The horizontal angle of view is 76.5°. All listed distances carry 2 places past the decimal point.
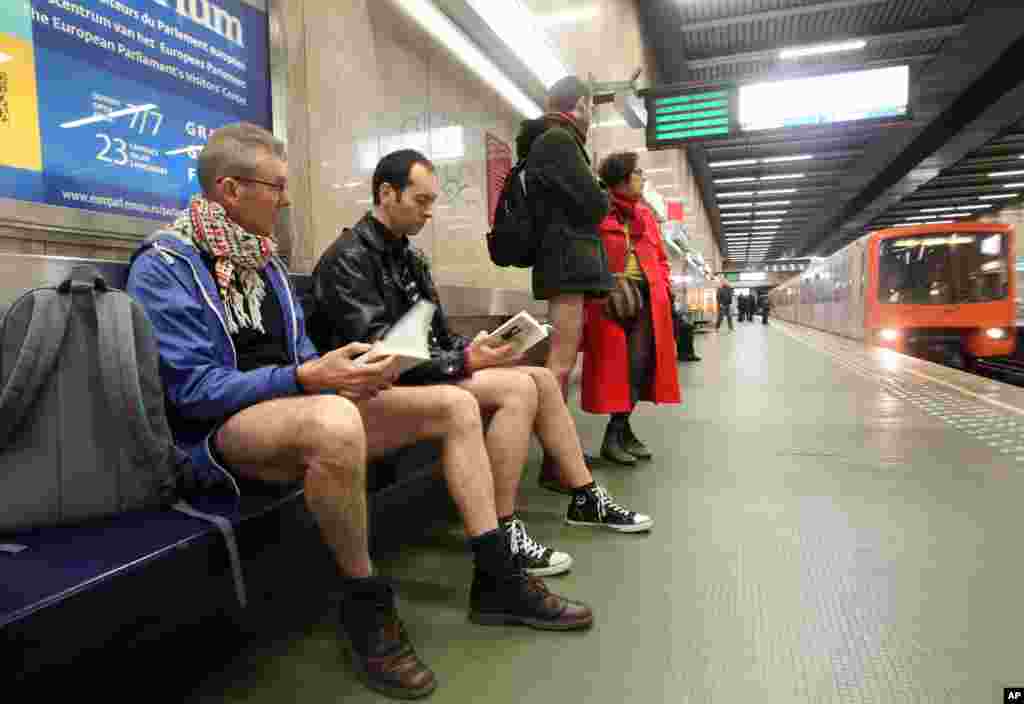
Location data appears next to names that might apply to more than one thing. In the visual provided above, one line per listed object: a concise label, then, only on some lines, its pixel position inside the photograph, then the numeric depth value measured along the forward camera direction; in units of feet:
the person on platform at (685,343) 28.86
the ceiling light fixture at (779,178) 73.15
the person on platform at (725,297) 70.95
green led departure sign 26.25
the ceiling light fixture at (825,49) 39.01
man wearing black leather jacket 6.21
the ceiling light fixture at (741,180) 75.55
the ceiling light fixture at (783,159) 63.67
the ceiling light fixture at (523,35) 13.34
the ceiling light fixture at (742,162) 66.64
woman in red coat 10.49
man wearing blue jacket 4.55
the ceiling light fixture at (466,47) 13.03
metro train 31.96
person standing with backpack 8.70
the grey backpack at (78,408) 3.79
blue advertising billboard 5.61
